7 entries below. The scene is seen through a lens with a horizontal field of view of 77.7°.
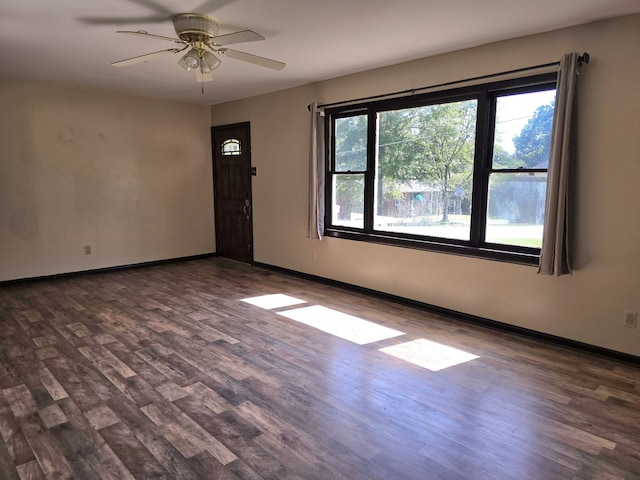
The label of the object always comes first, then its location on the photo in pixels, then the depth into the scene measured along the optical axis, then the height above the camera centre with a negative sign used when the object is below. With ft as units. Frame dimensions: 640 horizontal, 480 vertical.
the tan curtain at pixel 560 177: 9.80 +0.28
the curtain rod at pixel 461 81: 9.80 +3.20
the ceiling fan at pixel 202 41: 9.21 +3.41
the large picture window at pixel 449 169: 11.15 +0.63
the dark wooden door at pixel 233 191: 20.33 -0.18
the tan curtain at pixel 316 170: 16.08 +0.72
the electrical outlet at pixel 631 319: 9.70 -3.19
